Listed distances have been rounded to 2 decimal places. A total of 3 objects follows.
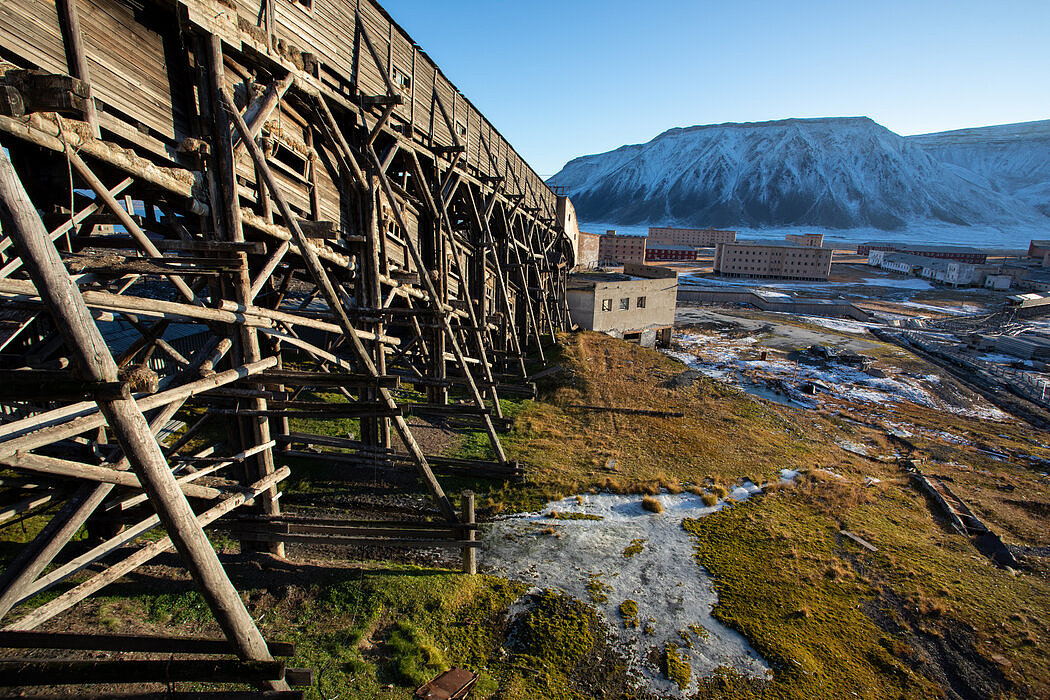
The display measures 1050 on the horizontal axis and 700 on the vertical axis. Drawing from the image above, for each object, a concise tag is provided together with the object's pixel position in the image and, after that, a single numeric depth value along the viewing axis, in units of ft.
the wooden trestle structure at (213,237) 10.23
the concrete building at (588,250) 162.03
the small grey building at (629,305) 86.07
